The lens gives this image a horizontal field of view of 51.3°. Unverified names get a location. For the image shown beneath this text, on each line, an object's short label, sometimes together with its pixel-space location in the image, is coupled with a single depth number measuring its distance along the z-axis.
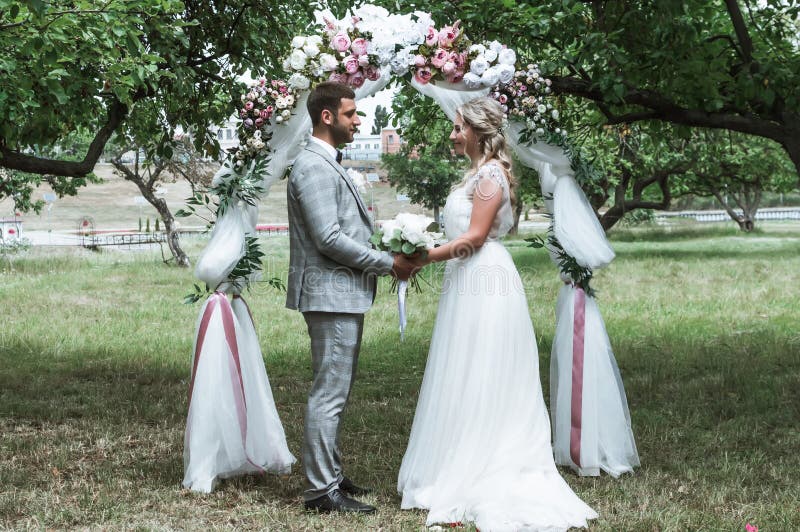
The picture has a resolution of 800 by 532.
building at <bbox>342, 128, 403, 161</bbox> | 55.74
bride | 4.94
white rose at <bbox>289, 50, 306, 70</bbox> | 5.32
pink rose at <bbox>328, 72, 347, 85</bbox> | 5.45
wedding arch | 5.47
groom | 4.75
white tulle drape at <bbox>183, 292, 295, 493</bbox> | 5.60
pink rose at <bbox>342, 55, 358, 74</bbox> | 5.37
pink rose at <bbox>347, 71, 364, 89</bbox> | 5.46
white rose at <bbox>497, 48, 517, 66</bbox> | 5.60
